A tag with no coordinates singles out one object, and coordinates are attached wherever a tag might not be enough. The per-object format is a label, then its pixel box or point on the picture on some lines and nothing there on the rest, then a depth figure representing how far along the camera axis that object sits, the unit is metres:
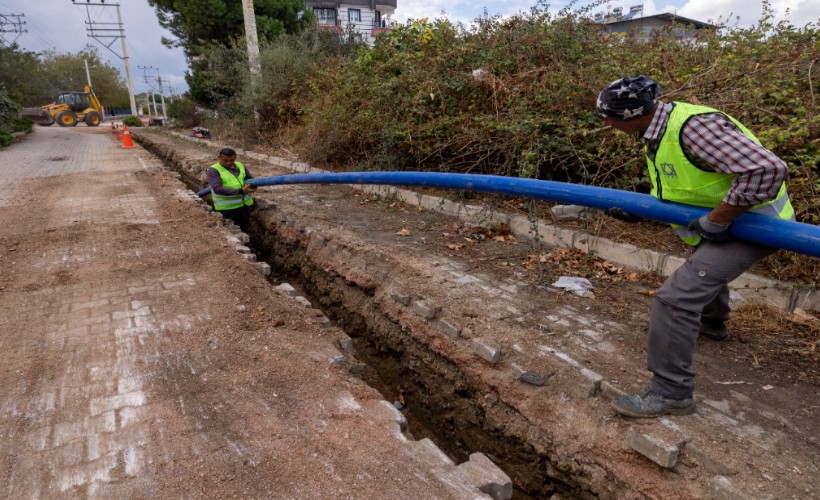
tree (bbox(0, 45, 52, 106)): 23.08
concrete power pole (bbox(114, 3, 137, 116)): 37.53
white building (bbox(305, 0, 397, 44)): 37.31
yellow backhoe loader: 31.56
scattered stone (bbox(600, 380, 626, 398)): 2.69
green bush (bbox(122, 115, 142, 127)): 32.73
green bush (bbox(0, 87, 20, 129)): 18.78
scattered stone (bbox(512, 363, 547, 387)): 2.95
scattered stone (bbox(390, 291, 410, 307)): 4.09
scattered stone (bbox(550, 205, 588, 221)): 5.20
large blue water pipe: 2.12
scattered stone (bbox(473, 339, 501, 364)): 3.21
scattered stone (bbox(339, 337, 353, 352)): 3.47
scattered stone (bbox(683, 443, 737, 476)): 2.17
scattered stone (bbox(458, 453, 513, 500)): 2.21
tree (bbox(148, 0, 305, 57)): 19.30
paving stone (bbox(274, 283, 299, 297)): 4.23
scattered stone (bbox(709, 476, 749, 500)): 2.01
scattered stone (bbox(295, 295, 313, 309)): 4.00
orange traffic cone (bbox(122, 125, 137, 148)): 17.02
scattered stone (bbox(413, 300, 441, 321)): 3.83
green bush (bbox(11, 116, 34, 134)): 23.33
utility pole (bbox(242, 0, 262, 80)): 14.16
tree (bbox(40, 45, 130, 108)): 55.22
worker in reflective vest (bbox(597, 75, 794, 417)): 2.08
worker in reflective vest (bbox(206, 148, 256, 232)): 6.81
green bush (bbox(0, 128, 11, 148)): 18.16
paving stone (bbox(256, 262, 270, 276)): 4.75
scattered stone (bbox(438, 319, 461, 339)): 3.55
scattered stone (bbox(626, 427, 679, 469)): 2.24
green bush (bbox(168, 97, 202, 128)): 24.41
